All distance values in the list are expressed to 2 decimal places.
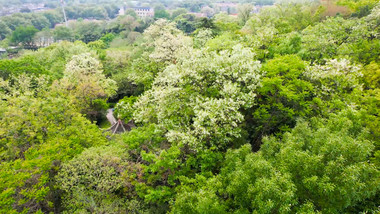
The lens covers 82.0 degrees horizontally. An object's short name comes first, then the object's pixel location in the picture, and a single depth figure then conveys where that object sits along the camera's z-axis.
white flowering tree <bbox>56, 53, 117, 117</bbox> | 28.11
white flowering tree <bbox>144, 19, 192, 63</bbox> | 32.57
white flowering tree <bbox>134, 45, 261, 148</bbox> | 14.82
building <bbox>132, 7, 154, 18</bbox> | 164.69
